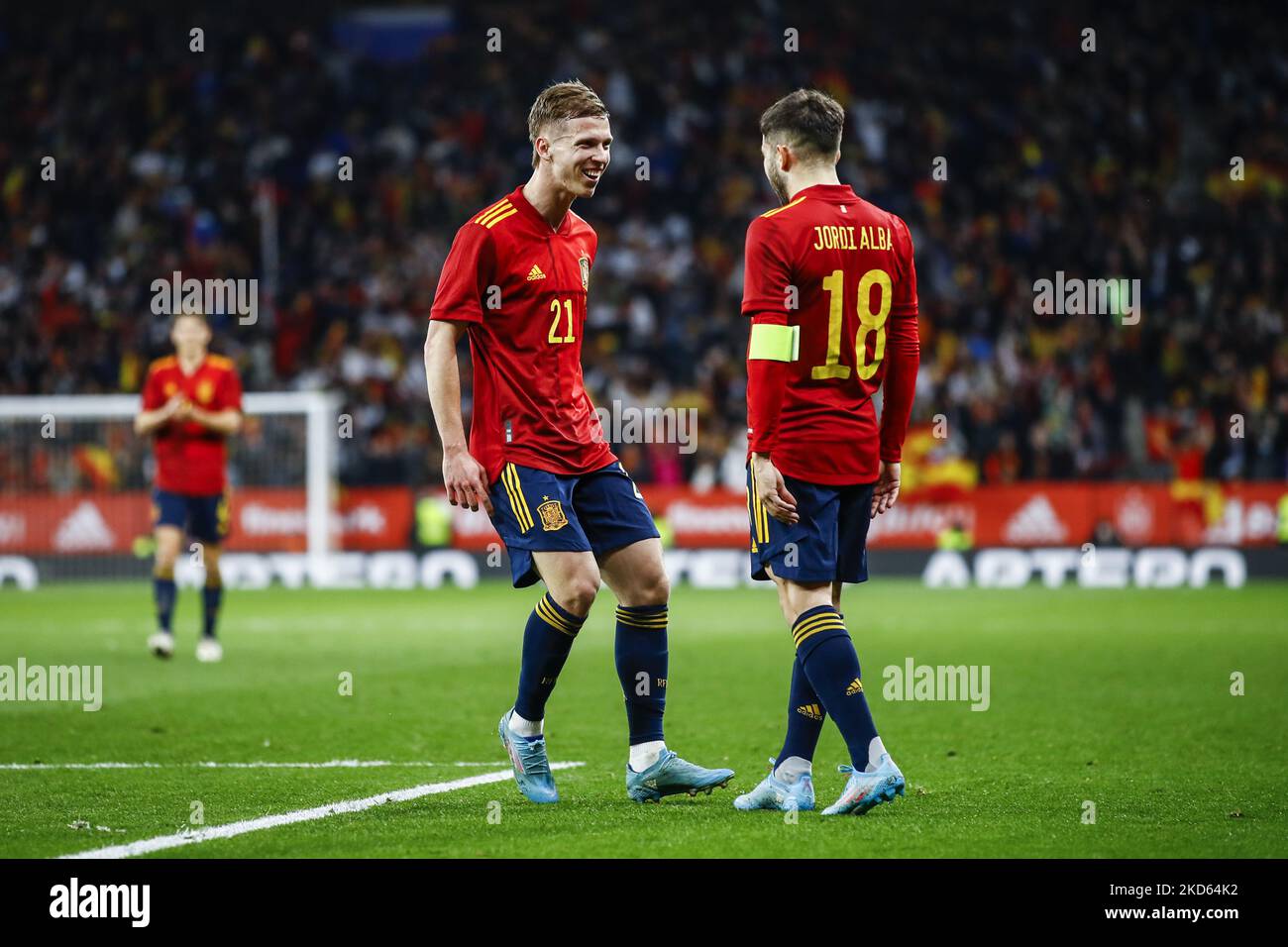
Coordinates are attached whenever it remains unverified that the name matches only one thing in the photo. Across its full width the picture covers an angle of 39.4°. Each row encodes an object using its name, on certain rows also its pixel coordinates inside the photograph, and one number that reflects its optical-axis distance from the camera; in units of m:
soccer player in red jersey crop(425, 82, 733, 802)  6.03
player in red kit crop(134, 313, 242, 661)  12.26
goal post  21.33
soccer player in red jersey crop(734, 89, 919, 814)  5.68
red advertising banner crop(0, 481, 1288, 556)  20.05
